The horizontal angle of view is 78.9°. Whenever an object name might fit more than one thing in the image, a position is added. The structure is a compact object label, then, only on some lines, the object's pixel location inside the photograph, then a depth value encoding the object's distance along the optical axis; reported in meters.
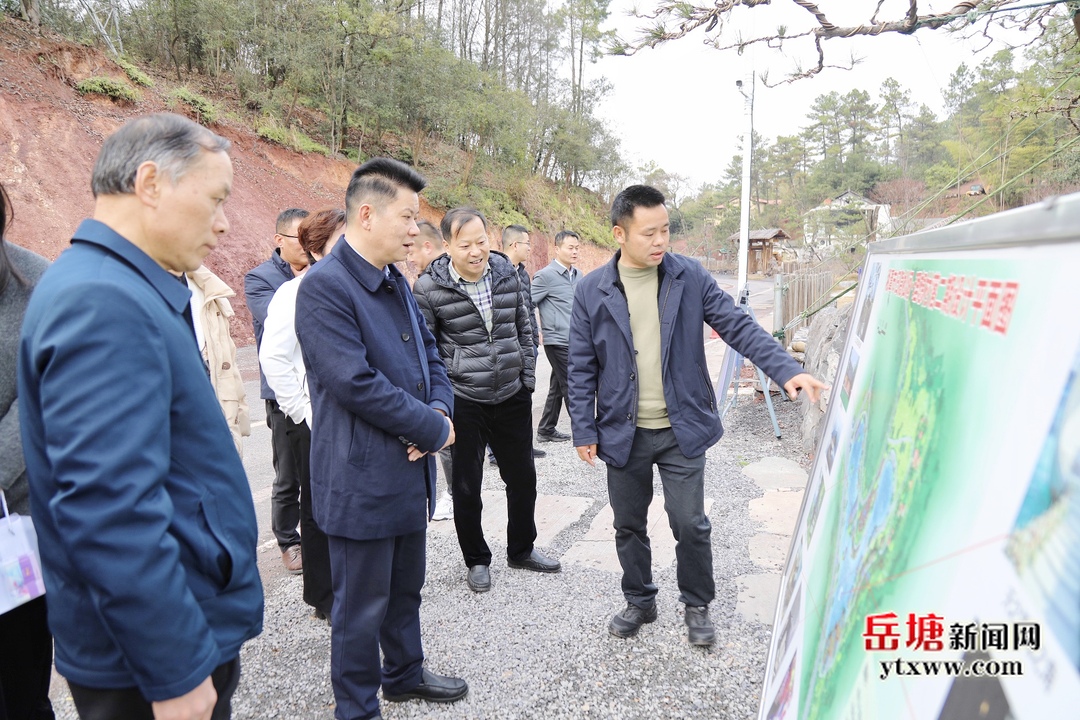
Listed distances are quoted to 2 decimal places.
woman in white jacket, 2.90
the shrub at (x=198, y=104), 14.37
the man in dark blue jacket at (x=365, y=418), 2.12
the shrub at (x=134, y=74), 14.02
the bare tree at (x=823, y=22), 3.08
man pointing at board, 2.75
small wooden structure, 49.41
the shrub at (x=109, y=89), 13.02
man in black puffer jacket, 3.39
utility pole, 9.82
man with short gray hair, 1.13
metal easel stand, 6.25
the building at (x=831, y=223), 27.12
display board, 0.63
